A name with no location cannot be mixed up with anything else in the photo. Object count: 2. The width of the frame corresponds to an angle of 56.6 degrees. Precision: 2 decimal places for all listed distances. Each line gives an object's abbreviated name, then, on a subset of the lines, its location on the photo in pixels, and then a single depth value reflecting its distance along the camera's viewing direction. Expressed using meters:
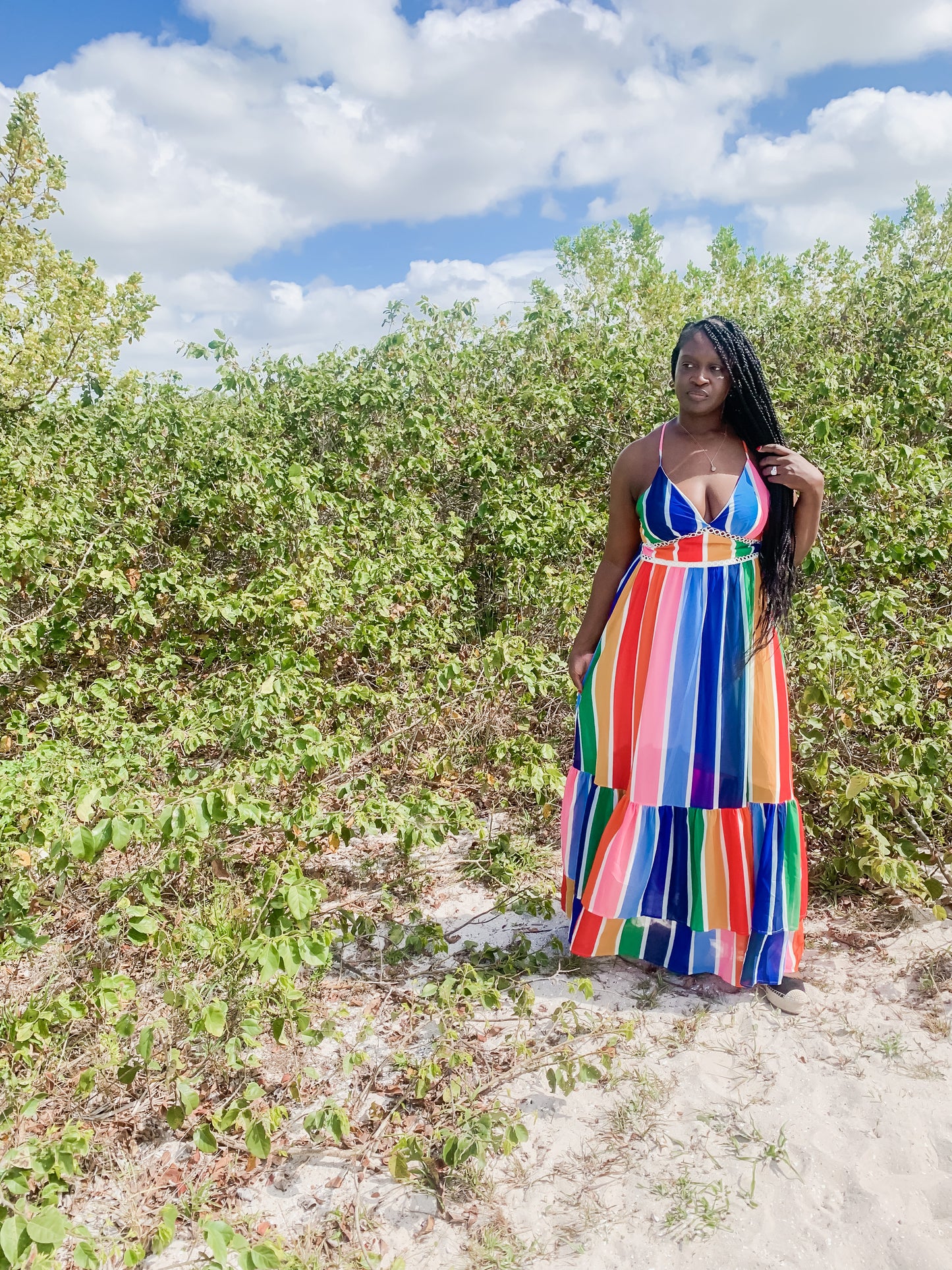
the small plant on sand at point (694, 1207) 1.70
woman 2.11
